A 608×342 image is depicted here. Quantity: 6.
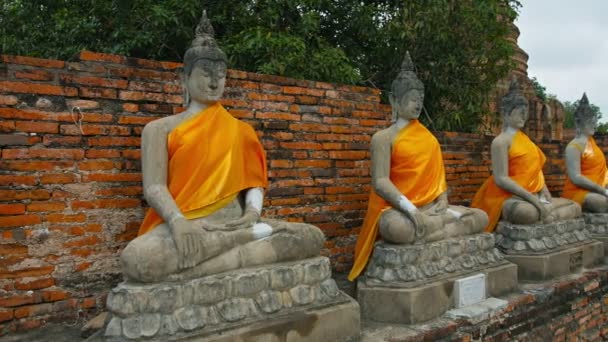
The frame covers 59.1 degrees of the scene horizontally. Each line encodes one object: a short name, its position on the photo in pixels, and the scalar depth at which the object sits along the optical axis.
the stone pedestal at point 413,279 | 3.80
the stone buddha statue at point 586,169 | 6.46
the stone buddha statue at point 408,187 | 4.09
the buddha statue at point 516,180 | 5.27
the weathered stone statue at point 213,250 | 2.82
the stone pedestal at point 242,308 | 2.76
